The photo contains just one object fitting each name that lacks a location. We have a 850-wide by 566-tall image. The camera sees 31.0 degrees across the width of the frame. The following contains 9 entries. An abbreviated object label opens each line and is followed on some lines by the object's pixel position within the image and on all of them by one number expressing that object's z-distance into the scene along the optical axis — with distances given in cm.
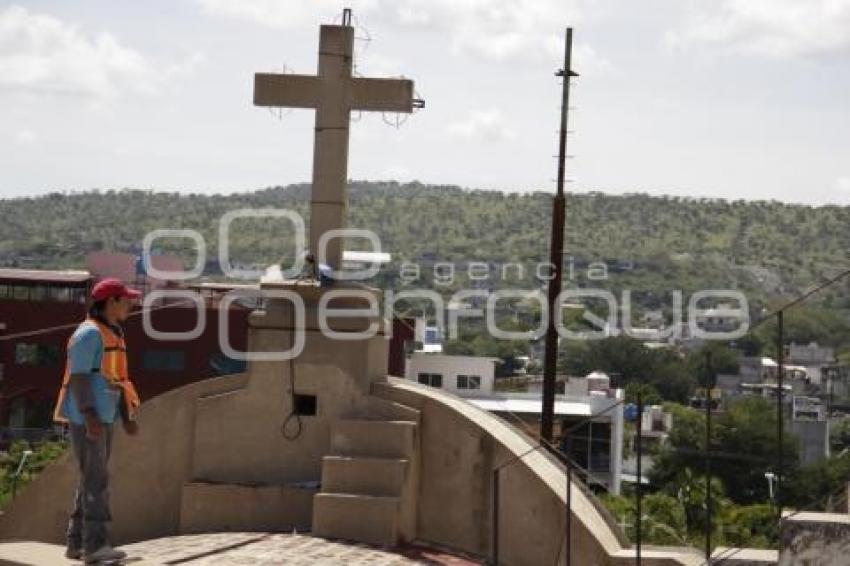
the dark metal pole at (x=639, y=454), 1018
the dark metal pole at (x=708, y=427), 1015
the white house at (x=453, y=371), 7469
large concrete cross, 1520
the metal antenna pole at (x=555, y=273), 2442
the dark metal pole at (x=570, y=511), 1164
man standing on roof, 1049
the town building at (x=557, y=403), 6121
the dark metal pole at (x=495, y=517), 1238
